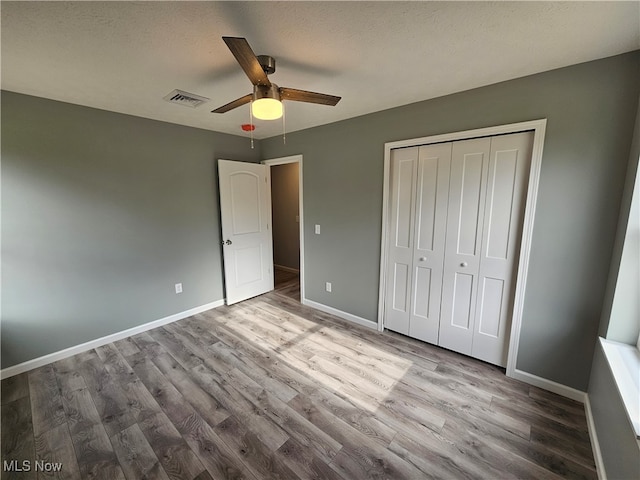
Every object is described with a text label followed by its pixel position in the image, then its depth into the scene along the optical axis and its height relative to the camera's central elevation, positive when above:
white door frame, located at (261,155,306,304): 3.31 +0.22
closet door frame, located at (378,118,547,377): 1.81 +0.13
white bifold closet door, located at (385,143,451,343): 2.31 -0.28
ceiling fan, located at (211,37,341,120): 1.22 +0.70
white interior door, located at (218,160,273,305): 3.36 -0.29
